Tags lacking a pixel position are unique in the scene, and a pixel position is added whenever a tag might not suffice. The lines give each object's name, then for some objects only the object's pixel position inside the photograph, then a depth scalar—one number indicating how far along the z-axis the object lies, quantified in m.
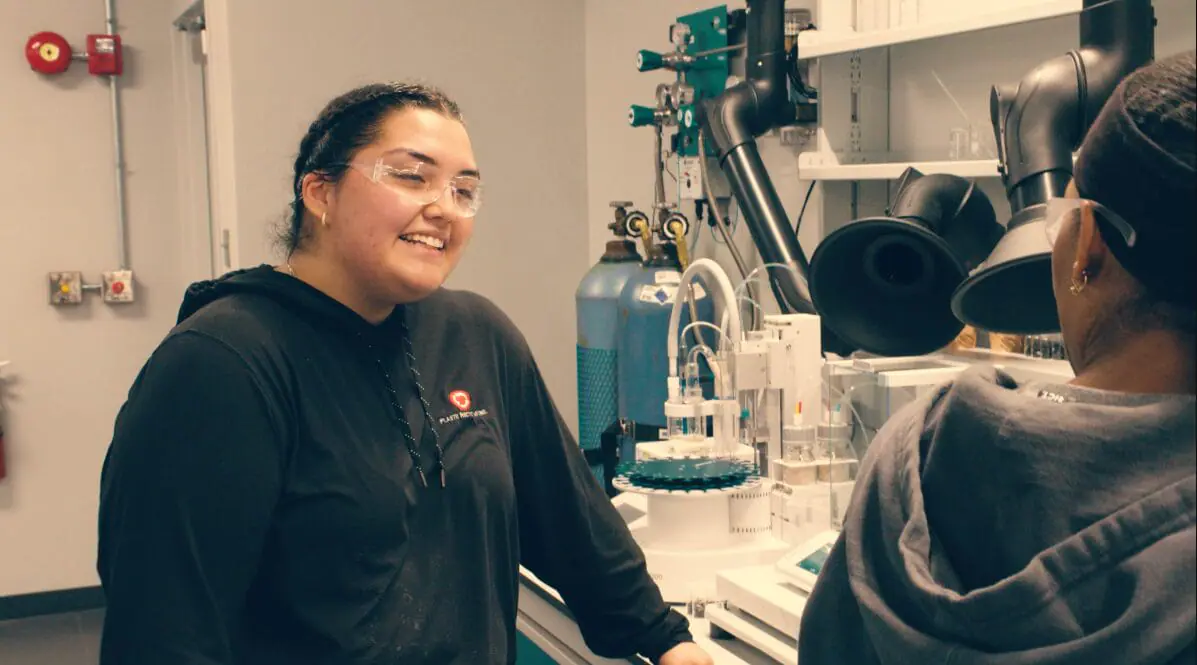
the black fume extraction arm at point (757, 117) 2.45
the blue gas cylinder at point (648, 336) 2.88
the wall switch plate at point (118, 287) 4.12
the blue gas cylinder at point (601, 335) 3.08
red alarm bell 3.97
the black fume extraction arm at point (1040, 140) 1.03
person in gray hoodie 0.72
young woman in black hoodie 1.35
